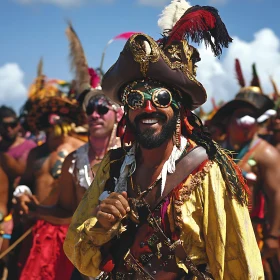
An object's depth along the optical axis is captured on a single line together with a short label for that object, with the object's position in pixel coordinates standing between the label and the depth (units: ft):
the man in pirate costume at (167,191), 12.10
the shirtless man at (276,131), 31.09
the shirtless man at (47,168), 21.33
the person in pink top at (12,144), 30.68
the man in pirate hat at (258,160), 25.04
